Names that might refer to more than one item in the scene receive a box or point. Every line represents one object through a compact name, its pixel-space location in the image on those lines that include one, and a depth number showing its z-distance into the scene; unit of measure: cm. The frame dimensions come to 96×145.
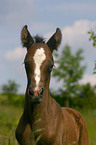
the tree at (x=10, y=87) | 8165
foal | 444
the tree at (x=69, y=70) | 4725
